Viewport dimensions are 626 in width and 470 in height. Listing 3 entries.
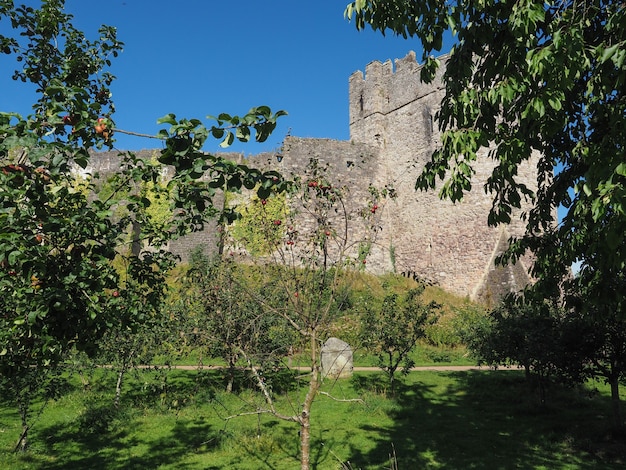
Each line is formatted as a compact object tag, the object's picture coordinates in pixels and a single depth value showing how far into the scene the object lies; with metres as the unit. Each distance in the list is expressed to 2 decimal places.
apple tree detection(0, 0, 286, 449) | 2.92
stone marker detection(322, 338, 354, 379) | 14.69
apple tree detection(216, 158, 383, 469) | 5.52
